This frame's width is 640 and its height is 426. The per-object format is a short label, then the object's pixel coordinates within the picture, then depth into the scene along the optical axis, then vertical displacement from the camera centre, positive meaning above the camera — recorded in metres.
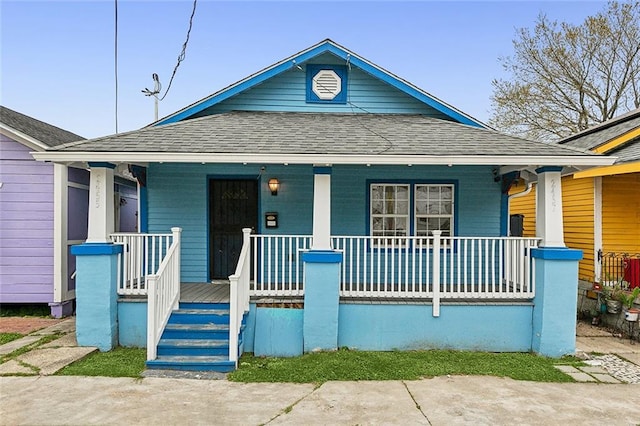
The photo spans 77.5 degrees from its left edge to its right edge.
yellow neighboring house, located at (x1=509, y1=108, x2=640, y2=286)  8.59 +0.01
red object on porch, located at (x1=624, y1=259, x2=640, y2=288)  8.26 -1.16
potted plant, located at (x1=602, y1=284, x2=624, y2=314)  7.45 -1.55
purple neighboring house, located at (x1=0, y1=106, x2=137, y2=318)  8.04 -0.19
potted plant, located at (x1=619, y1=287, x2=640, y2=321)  6.83 -1.59
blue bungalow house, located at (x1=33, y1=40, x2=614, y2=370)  5.96 -0.28
